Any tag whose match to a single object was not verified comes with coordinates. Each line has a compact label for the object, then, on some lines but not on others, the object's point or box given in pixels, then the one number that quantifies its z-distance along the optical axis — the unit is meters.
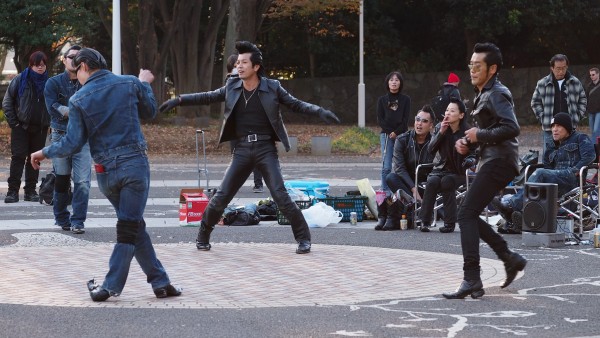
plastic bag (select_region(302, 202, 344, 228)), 14.16
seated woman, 13.55
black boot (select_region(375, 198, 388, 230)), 13.99
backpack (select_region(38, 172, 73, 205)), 16.45
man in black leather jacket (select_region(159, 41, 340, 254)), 11.38
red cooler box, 14.16
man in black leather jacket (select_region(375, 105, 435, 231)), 14.31
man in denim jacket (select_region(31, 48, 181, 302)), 8.65
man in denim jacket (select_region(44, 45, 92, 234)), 13.11
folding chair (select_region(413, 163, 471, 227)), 13.99
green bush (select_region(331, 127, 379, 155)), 29.17
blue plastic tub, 15.08
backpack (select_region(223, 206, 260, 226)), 14.39
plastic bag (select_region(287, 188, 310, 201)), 14.44
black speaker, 12.07
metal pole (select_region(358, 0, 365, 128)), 35.81
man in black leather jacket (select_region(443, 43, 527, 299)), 8.99
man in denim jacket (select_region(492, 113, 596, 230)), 13.29
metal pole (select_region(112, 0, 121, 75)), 27.34
